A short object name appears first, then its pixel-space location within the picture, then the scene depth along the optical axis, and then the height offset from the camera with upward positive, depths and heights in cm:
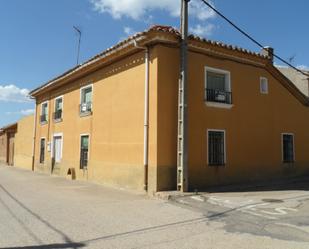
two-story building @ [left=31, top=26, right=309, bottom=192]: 840 +134
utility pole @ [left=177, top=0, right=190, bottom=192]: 808 +118
